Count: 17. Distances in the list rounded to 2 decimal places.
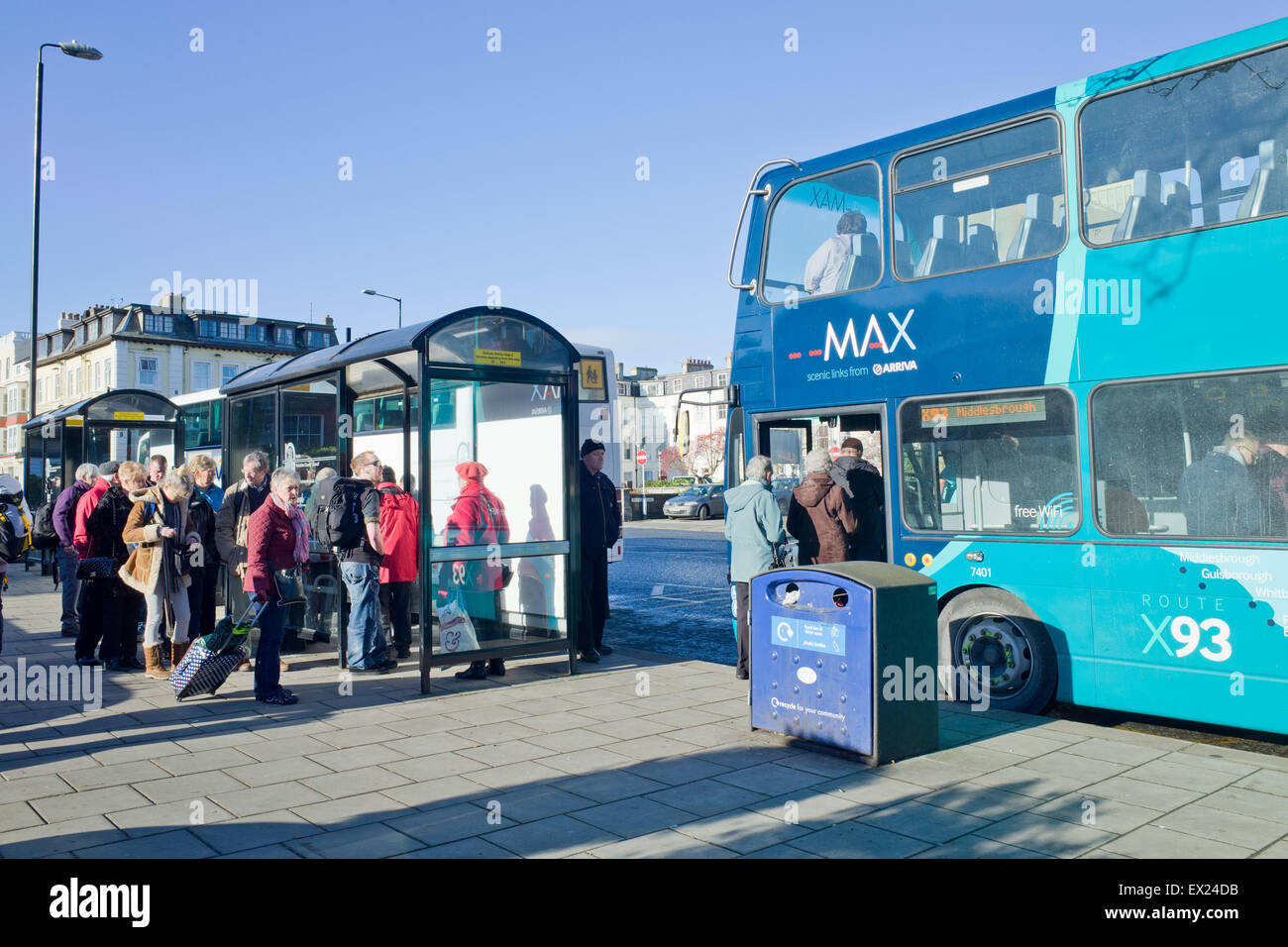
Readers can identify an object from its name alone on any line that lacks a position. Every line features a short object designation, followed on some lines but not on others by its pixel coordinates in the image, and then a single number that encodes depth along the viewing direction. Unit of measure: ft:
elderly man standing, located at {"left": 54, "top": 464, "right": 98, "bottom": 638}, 33.32
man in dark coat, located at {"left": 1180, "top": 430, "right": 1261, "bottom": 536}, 18.90
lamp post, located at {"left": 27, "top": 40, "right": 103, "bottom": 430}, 60.23
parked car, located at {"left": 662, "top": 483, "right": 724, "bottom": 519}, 122.21
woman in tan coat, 27.37
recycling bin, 18.60
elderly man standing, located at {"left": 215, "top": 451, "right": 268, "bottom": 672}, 28.27
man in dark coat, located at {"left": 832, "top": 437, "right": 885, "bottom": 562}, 27.50
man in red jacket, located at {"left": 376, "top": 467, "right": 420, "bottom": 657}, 28.60
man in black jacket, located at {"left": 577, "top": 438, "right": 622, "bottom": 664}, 30.86
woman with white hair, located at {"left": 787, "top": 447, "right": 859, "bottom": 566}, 26.25
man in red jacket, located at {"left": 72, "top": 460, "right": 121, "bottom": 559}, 28.53
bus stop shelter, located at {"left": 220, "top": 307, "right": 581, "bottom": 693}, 26.05
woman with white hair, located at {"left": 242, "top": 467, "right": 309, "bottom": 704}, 23.90
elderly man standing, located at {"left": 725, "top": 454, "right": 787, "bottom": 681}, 26.40
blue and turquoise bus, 18.89
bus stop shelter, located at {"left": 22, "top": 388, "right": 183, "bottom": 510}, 54.29
